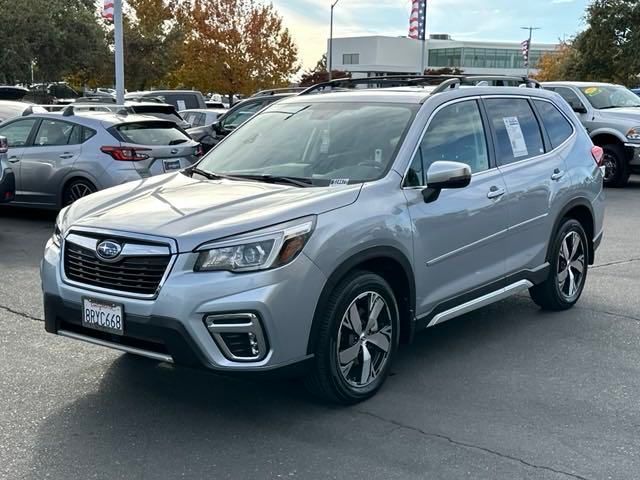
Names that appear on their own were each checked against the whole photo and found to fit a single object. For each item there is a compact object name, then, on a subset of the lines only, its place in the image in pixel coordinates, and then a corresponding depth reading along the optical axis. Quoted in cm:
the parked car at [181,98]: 2233
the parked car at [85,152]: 1021
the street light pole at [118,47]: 1648
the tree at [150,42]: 4112
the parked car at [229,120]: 1541
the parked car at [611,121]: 1466
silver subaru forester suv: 388
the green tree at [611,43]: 3394
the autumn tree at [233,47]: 3719
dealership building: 9931
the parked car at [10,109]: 1347
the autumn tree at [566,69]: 3834
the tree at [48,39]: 3130
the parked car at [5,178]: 952
